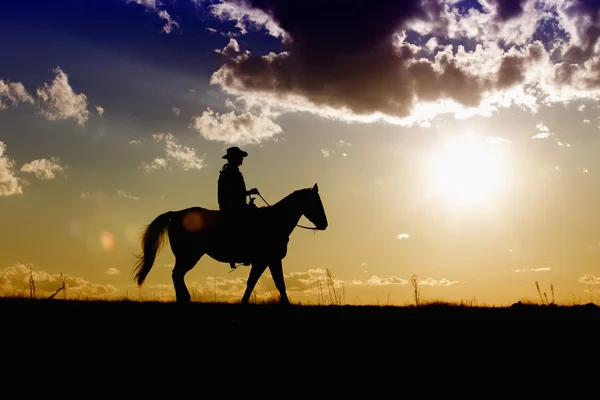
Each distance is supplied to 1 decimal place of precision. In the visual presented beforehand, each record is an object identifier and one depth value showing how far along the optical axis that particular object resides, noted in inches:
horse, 505.0
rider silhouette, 494.3
